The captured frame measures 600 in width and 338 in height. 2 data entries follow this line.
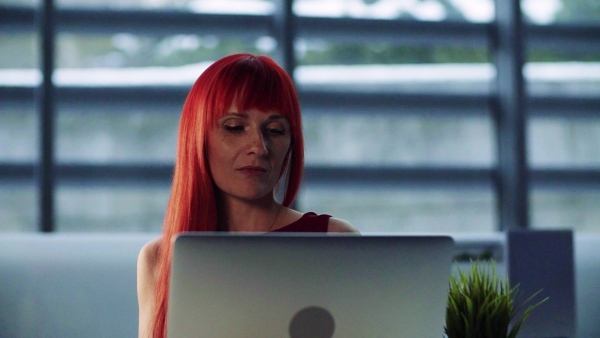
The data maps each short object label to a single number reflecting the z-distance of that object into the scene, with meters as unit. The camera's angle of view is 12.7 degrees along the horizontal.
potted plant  3.96
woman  4.15
